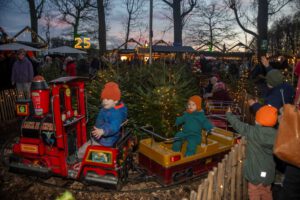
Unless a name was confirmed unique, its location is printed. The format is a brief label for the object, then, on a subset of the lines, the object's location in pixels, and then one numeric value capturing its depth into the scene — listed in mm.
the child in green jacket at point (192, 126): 5332
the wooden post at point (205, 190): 3017
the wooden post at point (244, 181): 4343
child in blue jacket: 4879
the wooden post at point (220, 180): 3506
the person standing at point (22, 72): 10789
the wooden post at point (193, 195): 2776
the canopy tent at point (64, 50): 22434
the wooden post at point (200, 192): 2896
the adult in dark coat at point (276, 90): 5516
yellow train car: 5047
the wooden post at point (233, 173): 3990
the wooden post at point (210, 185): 3146
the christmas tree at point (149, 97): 6703
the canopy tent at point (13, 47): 15796
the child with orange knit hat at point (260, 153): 3783
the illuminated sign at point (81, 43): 26344
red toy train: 4797
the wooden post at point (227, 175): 3800
